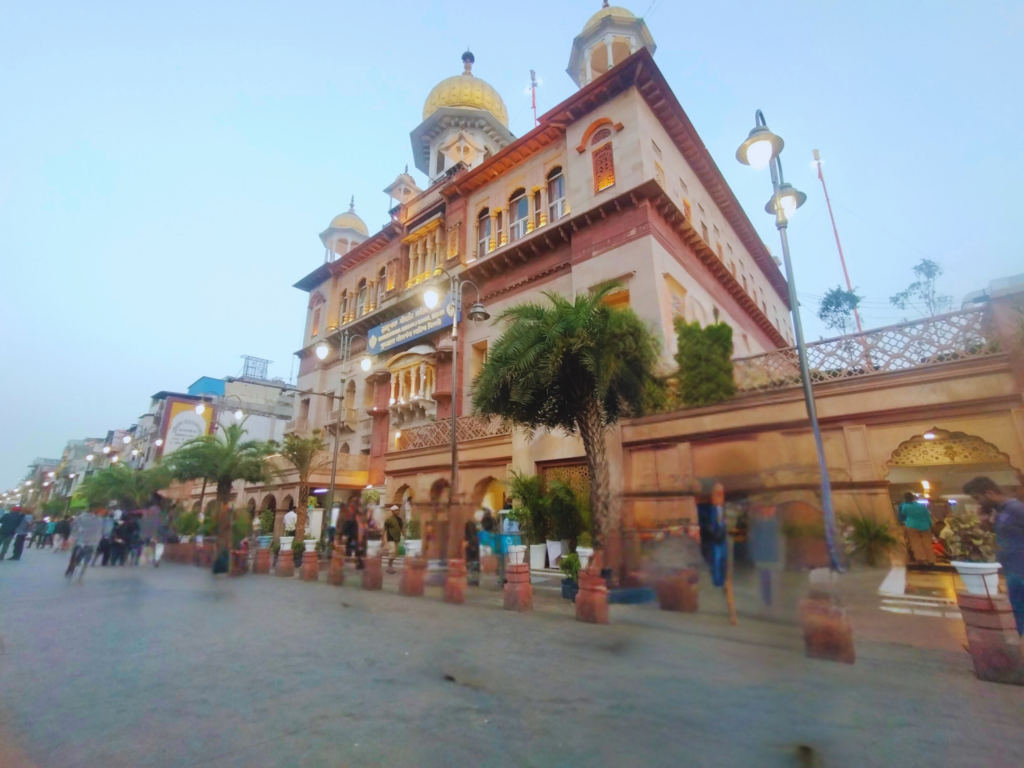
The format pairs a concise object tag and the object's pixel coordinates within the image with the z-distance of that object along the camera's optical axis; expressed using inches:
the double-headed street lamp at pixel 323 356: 613.1
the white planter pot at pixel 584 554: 346.3
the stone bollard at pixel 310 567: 442.6
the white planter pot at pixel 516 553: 386.6
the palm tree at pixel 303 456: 772.6
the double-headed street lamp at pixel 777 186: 267.0
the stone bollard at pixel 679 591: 129.1
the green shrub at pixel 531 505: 460.1
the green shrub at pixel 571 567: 324.2
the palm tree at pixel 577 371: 310.8
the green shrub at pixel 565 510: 447.5
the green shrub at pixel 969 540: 227.6
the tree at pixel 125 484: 972.6
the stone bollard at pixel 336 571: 388.0
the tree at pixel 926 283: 733.3
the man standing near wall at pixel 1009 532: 164.4
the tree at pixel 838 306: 1075.9
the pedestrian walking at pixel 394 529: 272.1
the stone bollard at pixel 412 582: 313.6
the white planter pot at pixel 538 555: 482.9
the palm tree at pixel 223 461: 864.9
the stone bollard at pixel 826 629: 119.7
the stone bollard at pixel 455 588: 295.5
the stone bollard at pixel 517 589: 287.1
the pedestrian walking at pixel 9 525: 579.2
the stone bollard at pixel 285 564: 491.8
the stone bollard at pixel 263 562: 520.4
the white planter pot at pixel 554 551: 474.0
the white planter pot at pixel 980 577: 149.3
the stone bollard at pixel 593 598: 250.8
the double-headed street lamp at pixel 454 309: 427.8
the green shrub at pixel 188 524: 665.0
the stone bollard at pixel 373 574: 356.5
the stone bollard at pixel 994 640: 146.3
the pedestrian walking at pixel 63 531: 979.3
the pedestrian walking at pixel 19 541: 646.3
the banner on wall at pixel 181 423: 1871.3
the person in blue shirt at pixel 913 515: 218.8
